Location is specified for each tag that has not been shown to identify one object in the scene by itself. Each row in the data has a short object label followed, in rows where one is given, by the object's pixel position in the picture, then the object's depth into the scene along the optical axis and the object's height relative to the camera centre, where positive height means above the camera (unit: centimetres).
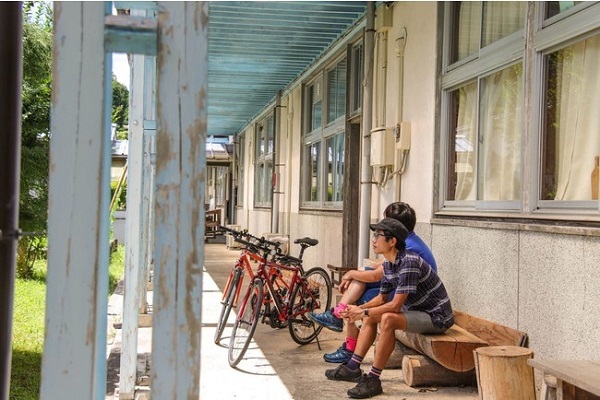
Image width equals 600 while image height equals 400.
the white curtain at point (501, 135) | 461 +57
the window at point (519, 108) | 387 +73
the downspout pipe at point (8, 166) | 148 +7
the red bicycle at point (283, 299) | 536 -82
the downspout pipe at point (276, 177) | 1309 +59
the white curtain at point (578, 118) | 379 +58
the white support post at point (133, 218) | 396 -9
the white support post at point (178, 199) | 117 +1
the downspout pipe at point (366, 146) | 740 +71
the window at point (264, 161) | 1505 +109
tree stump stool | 368 -91
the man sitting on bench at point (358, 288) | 500 -63
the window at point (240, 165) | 1991 +124
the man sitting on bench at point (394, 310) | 443 -69
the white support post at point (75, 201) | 113 +0
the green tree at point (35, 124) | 487 +62
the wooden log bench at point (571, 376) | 280 -70
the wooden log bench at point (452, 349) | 436 -93
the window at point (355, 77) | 845 +172
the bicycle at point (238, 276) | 566 -60
